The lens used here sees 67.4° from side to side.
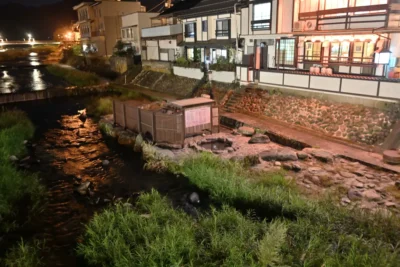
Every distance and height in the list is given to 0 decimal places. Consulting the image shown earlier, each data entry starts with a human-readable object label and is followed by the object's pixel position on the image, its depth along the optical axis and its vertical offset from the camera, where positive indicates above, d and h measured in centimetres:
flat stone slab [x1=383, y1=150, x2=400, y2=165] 1357 -460
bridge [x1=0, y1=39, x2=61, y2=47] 8009 +428
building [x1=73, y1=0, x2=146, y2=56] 5425 +666
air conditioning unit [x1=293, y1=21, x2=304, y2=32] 2191 +203
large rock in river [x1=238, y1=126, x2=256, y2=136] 1931 -474
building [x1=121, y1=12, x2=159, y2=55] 4522 +462
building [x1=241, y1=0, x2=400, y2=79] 1755 +127
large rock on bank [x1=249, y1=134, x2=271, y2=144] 1798 -491
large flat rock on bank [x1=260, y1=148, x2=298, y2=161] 1533 -501
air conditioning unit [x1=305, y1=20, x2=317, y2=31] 2136 +205
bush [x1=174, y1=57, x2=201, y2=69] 3157 -70
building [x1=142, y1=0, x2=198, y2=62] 3703 +259
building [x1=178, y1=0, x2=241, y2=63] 2812 +269
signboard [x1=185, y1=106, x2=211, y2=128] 1881 -371
